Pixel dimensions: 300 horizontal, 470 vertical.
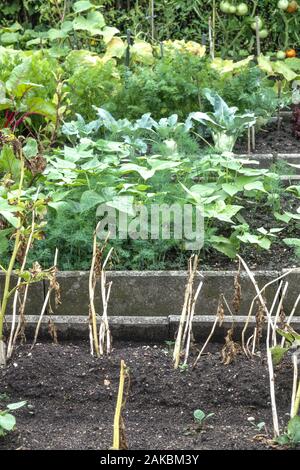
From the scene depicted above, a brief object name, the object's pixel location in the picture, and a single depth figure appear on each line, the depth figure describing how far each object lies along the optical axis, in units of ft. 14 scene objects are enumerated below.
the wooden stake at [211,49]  25.49
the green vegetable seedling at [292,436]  11.68
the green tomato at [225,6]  29.58
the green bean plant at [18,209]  13.52
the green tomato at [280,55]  28.25
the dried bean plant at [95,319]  14.11
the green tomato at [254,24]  29.48
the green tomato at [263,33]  29.64
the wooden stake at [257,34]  25.20
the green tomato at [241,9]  29.53
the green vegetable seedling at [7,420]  11.26
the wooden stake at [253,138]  21.59
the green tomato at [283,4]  29.22
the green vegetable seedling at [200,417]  12.53
